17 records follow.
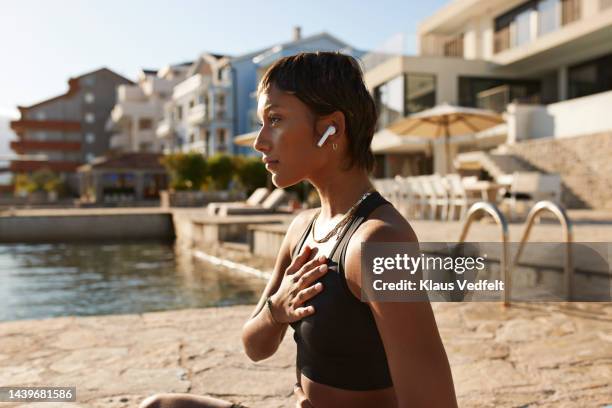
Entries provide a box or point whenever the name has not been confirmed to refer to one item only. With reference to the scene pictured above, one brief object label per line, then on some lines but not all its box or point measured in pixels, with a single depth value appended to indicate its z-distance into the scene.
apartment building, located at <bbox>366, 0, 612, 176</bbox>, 19.06
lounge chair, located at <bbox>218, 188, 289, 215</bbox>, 15.46
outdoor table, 10.74
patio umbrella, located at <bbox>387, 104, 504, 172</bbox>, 13.22
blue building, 41.62
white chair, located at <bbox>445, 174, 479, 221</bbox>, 11.16
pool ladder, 4.25
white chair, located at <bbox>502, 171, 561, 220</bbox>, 11.02
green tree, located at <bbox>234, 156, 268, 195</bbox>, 27.42
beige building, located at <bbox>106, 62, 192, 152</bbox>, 55.47
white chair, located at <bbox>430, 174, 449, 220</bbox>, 11.66
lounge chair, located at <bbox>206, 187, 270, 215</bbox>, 16.98
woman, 1.13
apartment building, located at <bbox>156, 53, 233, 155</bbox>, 42.31
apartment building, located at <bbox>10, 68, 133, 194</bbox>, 60.69
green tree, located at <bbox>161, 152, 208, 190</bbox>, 26.00
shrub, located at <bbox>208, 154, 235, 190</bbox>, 26.58
